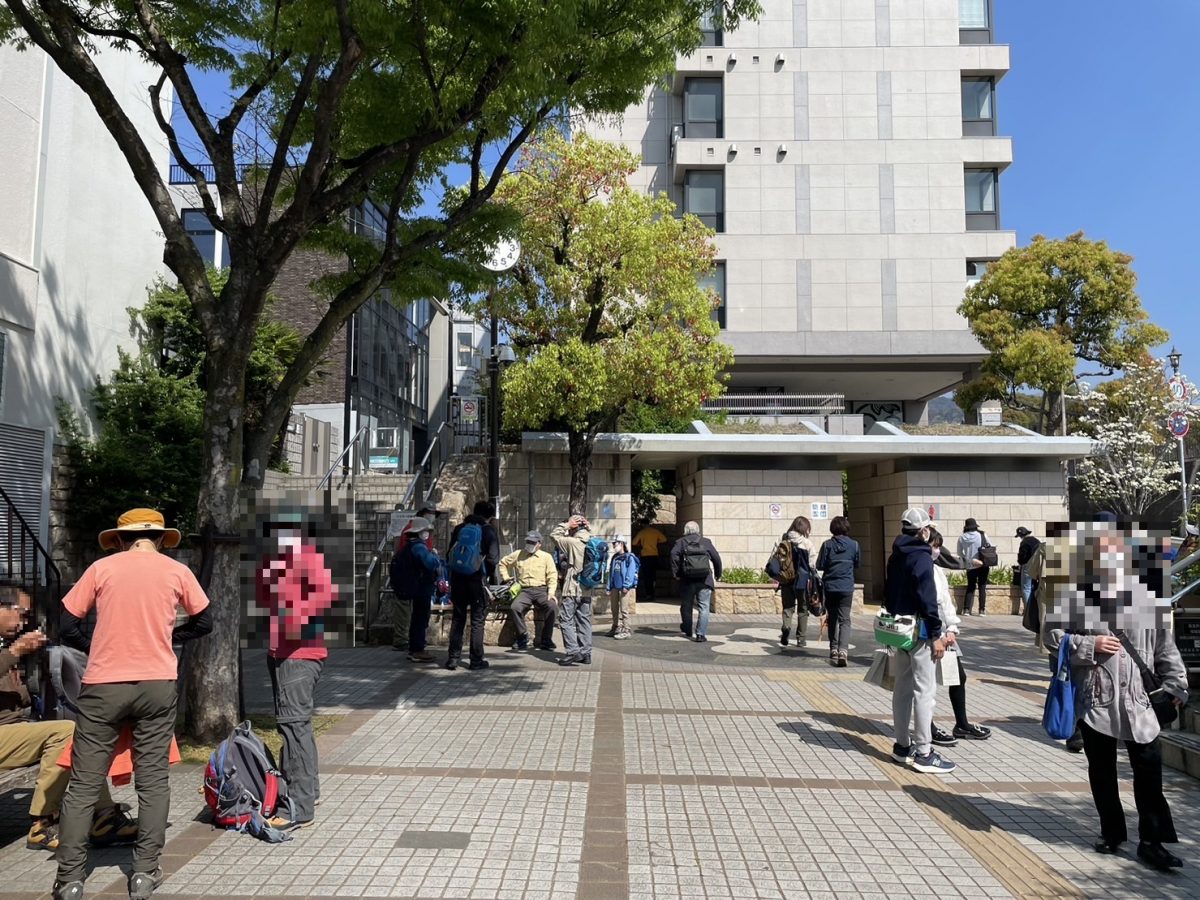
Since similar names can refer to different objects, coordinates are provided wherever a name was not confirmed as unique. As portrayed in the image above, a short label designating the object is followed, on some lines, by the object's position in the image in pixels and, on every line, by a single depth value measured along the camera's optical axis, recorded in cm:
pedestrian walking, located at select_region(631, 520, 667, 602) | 1822
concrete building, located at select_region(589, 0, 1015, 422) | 2741
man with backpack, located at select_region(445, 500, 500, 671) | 938
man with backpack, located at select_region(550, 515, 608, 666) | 997
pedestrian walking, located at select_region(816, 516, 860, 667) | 988
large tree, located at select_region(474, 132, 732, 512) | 1446
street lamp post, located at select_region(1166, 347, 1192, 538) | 2202
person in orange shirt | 382
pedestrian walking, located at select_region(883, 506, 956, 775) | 598
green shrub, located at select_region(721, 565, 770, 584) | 1627
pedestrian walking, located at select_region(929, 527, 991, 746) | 636
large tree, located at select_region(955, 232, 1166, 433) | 2208
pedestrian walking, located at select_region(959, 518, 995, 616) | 1457
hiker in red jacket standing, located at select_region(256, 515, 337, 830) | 480
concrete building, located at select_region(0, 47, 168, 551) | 1097
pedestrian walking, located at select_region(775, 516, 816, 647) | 1091
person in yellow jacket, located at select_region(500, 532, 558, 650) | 1034
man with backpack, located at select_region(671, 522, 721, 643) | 1152
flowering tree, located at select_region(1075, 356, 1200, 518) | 2531
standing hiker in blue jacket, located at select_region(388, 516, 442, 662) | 980
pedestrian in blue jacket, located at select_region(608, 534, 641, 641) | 1177
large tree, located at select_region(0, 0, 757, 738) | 631
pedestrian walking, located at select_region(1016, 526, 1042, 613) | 993
